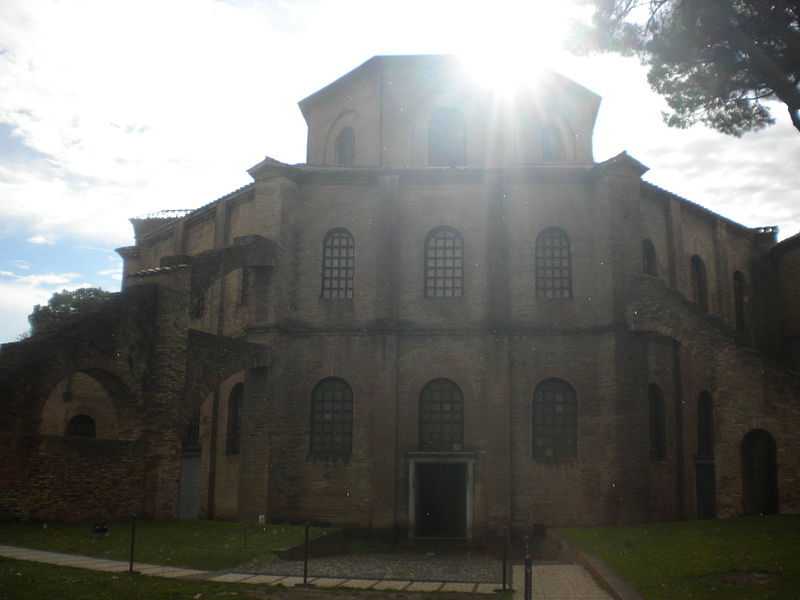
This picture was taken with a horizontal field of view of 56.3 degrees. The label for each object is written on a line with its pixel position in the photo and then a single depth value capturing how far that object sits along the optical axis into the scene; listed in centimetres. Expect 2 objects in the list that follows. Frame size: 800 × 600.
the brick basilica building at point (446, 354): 1880
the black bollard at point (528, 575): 954
